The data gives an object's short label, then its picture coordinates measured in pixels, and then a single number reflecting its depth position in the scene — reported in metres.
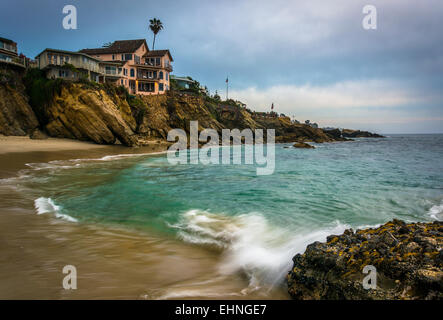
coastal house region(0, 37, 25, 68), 35.88
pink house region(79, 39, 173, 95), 53.31
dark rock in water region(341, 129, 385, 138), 136.25
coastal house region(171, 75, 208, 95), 73.36
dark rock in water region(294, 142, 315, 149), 52.19
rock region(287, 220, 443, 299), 3.58
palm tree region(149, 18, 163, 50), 65.62
